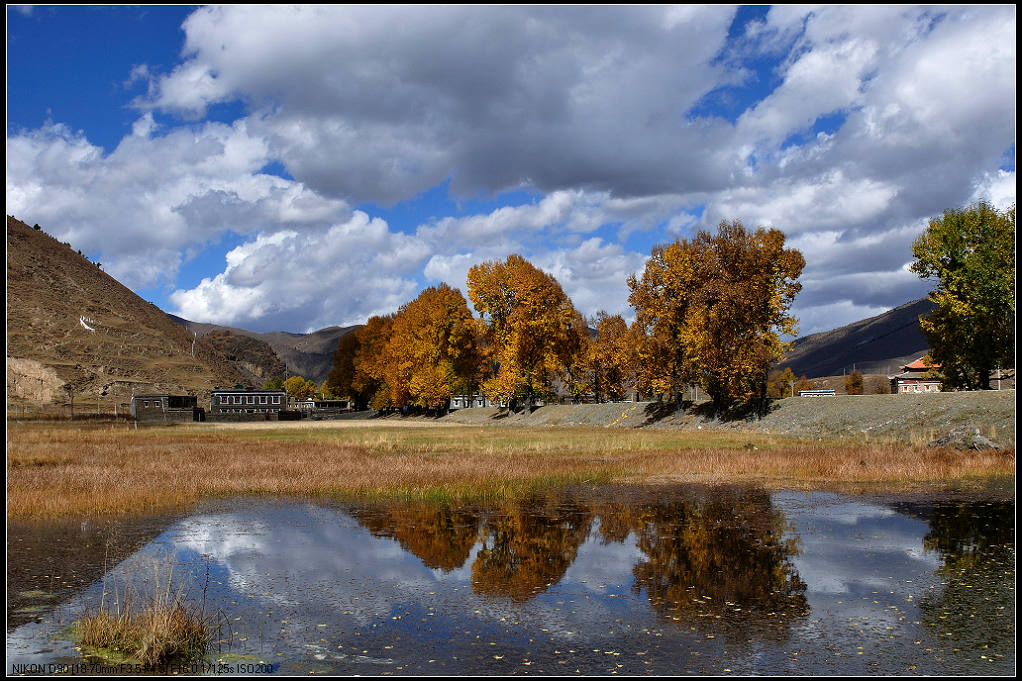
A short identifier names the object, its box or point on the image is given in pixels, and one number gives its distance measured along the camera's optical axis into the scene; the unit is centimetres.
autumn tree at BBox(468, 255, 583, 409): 7781
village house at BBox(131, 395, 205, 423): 10081
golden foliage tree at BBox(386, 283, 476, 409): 9606
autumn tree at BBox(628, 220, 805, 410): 5650
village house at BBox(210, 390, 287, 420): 14375
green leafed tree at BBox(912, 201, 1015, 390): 5656
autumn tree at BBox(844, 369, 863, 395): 14550
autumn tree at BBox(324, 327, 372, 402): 14550
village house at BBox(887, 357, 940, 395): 13676
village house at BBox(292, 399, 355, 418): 13812
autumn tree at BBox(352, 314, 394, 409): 11600
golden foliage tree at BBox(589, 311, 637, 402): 8594
